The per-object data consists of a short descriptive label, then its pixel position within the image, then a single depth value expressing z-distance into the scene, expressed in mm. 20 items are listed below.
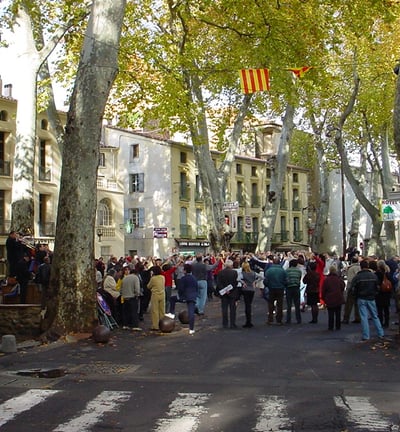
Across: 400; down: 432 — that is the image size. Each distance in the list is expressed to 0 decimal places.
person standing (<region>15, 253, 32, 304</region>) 16031
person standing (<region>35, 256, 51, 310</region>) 16094
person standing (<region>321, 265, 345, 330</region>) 14617
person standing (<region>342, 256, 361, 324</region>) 16219
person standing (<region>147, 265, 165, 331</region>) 15625
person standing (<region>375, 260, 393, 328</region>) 15047
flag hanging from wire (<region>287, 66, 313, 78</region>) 20778
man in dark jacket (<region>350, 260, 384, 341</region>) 12984
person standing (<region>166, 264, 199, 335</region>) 15016
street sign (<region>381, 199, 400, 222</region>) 19641
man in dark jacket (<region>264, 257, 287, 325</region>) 16203
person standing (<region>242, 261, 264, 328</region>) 16219
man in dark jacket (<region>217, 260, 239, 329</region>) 15750
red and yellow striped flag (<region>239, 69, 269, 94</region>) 21453
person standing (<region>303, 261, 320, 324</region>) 16281
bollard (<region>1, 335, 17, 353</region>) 12008
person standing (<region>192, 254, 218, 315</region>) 18422
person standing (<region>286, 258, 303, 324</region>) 16344
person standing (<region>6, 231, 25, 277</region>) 15828
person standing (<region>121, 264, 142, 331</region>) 15539
